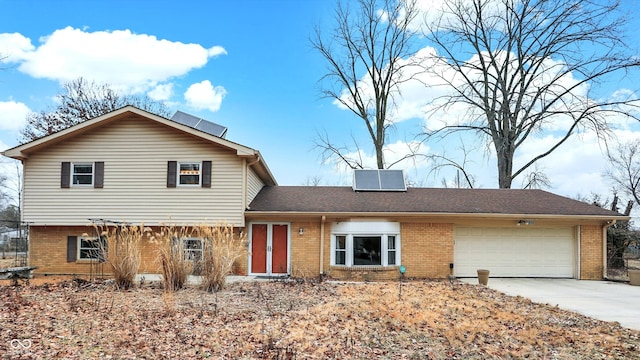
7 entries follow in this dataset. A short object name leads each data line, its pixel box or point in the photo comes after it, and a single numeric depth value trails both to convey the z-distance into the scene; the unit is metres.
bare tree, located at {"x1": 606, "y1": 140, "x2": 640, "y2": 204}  30.42
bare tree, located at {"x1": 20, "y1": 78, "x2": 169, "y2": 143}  28.53
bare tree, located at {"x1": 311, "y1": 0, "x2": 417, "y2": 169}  27.64
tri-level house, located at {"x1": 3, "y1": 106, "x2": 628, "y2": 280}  14.82
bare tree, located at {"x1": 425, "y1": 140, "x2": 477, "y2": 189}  27.20
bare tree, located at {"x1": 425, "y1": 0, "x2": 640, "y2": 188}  22.98
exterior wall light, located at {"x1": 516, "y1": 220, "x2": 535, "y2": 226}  15.57
